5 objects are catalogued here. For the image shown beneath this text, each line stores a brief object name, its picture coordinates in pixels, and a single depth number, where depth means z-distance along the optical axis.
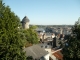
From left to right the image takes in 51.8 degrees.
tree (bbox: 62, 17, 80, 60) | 11.45
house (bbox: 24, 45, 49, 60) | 16.86
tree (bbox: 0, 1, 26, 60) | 10.10
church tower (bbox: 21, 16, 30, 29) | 40.68
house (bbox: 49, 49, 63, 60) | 23.20
